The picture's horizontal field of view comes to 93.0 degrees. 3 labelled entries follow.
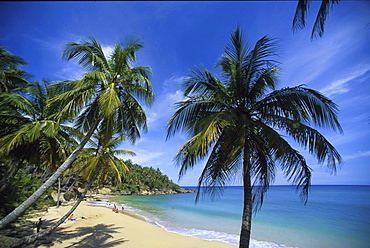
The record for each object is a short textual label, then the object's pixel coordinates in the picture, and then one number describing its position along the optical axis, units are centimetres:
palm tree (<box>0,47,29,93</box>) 773
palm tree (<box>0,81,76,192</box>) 624
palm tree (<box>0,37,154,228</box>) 552
